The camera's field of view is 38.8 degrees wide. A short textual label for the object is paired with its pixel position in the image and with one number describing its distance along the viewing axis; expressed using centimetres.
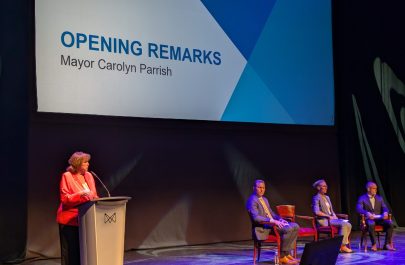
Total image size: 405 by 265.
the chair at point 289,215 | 645
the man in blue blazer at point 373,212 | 706
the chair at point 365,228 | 708
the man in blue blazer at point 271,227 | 600
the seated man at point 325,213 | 677
